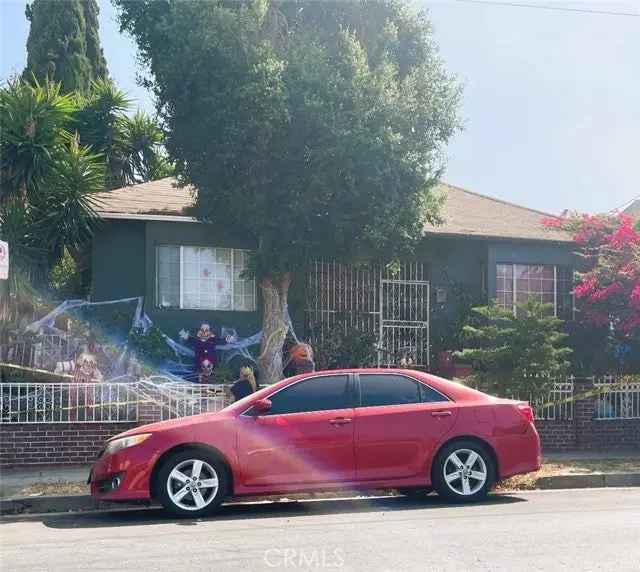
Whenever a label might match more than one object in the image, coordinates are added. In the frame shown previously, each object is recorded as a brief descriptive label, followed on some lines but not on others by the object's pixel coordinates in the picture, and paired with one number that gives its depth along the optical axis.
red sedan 9.67
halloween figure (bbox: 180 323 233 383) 17.36
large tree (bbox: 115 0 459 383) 15.10
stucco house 17.55
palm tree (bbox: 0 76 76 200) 17.12
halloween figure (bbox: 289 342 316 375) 14.91
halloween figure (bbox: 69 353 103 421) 13.66
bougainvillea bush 16.62
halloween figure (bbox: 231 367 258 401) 12.94
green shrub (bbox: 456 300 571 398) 14.80
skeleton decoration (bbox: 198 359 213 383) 16.61
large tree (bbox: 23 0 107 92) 29.92
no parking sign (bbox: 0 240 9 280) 11.17
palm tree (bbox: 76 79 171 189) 24.22
